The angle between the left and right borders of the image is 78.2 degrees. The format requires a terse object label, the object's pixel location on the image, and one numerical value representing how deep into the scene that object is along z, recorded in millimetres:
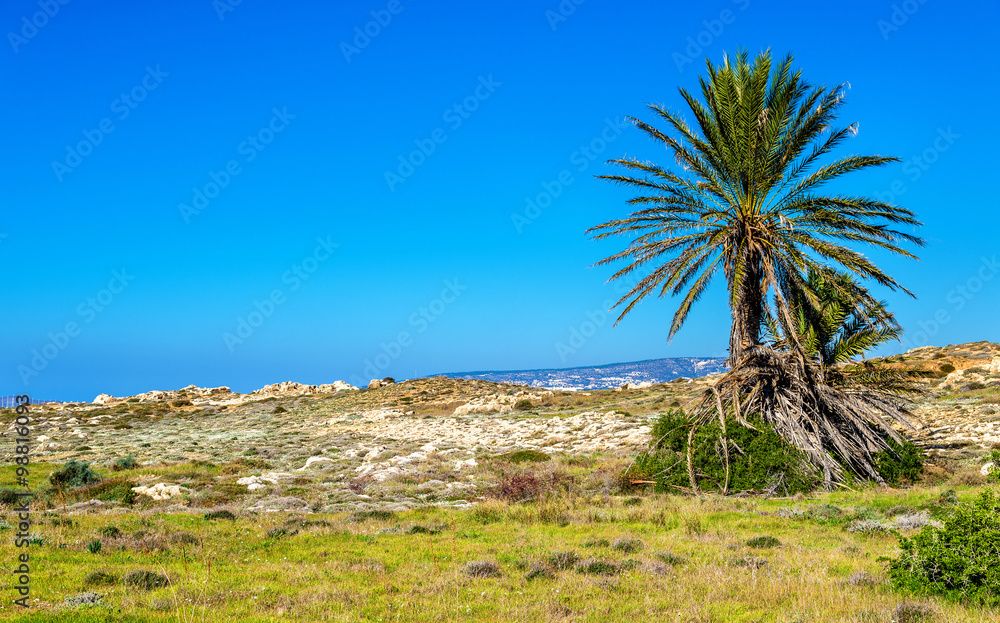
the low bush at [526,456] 27750
